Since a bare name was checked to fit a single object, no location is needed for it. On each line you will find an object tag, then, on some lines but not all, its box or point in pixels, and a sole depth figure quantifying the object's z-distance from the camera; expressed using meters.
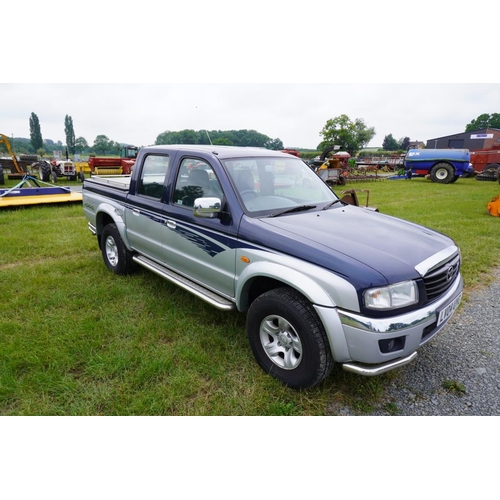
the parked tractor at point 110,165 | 17.98
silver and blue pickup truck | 2.27
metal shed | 35.31
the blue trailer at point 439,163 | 18.22
